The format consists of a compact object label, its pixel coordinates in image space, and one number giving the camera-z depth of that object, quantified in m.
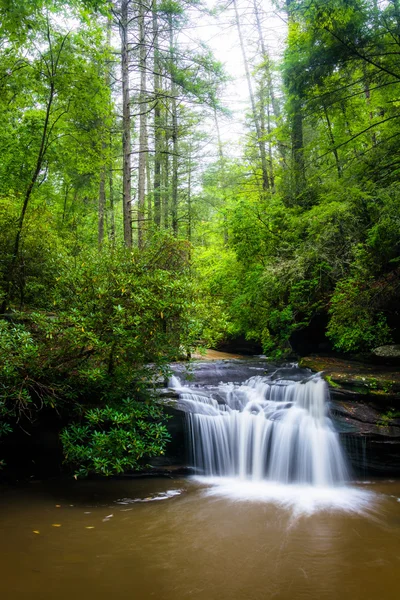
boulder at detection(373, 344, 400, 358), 8.51
